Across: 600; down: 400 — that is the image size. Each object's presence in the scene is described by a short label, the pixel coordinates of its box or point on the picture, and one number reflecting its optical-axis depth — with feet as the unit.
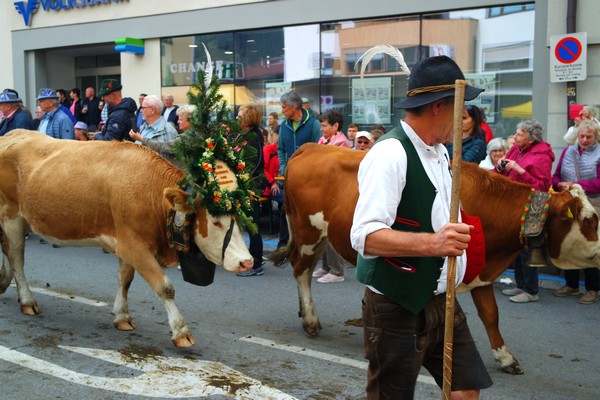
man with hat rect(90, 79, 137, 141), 27.99
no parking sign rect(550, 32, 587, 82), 33.47
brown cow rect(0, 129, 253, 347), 16.98
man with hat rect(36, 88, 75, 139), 33.01
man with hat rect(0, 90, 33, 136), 34.12
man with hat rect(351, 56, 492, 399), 8.59
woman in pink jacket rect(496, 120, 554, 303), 22.49
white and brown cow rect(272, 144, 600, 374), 16.34
